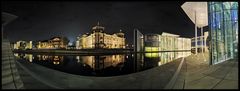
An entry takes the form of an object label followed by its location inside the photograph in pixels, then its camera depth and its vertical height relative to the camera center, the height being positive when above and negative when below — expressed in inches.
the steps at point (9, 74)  138.0 -36.5
